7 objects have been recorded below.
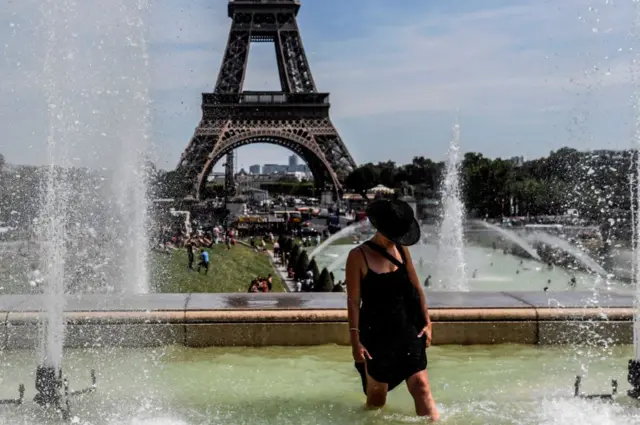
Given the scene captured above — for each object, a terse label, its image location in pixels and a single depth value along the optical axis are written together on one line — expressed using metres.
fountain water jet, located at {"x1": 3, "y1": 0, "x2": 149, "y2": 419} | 5.09
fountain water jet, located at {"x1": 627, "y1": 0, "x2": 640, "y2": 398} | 5.16
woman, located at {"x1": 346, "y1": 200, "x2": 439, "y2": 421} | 4.38
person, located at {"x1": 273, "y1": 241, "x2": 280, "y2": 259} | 33.66
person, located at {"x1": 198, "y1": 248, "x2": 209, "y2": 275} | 22.44
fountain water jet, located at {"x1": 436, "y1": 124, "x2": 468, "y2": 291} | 19.16
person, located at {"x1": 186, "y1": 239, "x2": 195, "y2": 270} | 22.92
